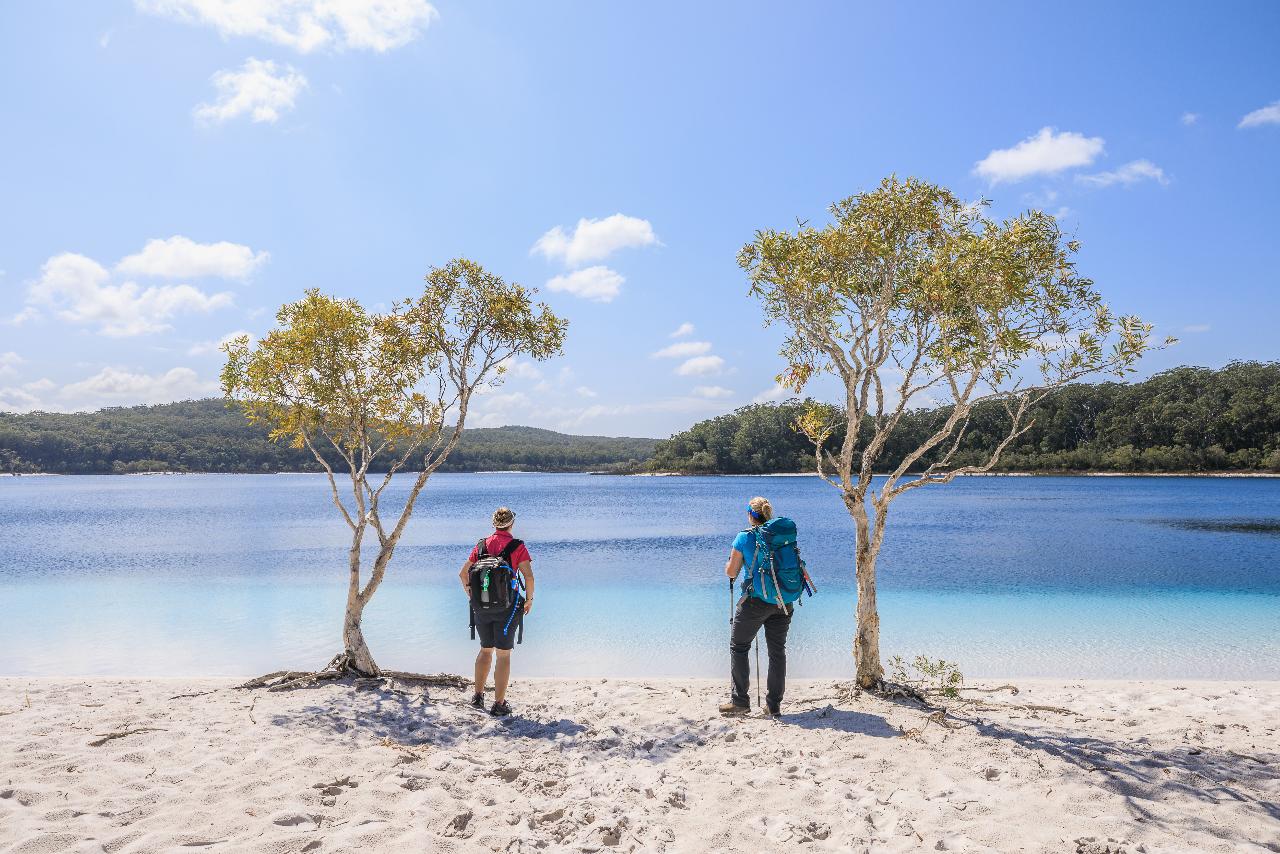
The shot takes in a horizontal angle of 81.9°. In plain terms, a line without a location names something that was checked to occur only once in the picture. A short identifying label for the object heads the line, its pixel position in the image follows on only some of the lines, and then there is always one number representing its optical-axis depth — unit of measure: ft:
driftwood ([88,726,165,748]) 20.88
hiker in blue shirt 24.79
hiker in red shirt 25.30
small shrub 27.45
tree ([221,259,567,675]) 30.22
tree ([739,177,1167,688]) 26.32
